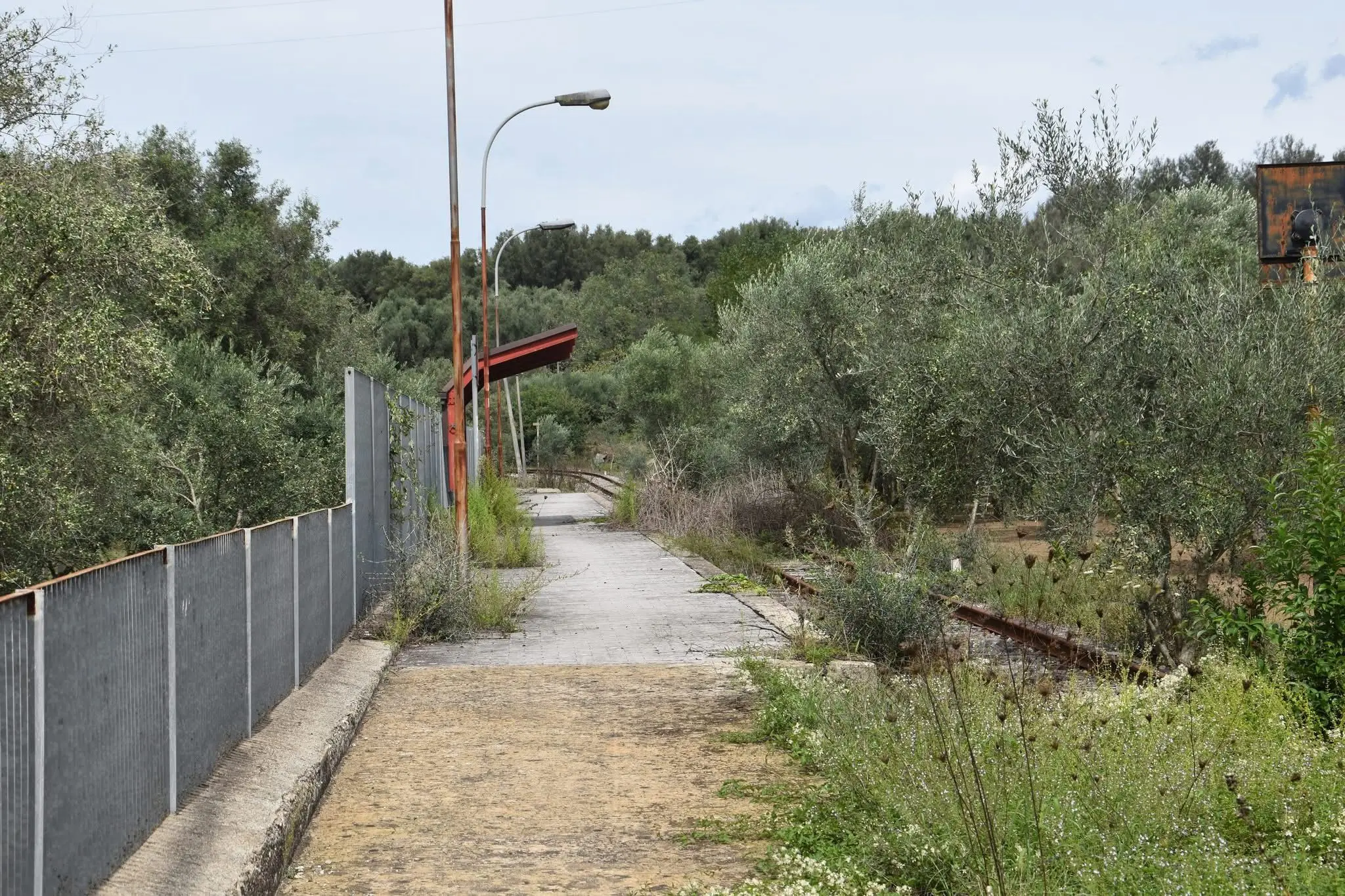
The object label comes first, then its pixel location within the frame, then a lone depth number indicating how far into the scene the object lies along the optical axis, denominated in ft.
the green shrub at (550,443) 236.02
